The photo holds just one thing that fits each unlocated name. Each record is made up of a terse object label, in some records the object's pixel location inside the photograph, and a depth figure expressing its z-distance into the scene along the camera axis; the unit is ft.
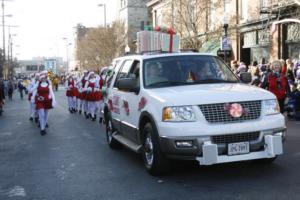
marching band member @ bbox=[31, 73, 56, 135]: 45.44
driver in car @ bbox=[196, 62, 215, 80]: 27.29
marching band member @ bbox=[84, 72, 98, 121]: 58.23
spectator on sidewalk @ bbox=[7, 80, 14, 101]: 139.38
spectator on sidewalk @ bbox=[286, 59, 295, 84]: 56.93
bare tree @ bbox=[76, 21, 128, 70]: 189.53
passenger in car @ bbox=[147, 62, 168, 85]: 27.20
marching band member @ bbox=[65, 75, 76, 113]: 71.31
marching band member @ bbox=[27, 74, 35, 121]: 60.99
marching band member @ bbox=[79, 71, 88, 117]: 61.47
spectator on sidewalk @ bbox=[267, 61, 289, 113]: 48.49
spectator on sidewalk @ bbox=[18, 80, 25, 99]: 145.28
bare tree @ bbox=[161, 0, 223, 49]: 98.07
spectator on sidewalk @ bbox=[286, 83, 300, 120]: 48.42
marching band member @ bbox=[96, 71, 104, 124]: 58.34
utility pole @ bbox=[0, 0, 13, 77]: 221.87
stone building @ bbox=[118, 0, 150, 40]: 238.27
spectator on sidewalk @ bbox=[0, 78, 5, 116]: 76.29
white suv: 22.89
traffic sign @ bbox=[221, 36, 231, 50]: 67.41
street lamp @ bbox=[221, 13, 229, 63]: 71.77
